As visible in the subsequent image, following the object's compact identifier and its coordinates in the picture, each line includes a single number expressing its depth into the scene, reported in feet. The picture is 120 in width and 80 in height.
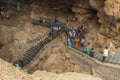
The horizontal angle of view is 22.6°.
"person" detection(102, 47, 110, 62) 92.93
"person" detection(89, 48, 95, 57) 97.66
